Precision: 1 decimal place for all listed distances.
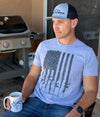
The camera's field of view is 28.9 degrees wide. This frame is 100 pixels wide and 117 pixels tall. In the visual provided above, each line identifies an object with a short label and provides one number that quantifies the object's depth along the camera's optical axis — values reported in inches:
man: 52.4
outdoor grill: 100.1
